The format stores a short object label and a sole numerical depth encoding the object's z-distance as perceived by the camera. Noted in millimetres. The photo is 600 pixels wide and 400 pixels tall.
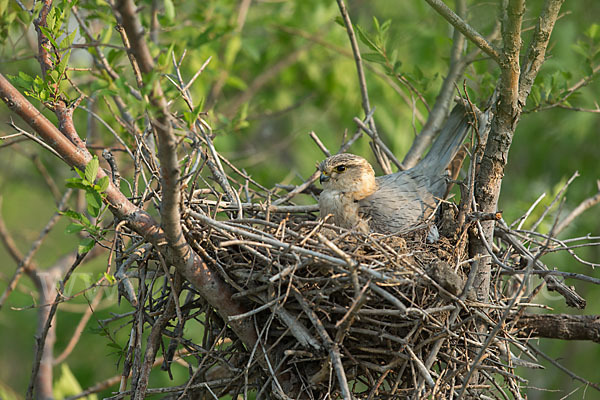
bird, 8195
